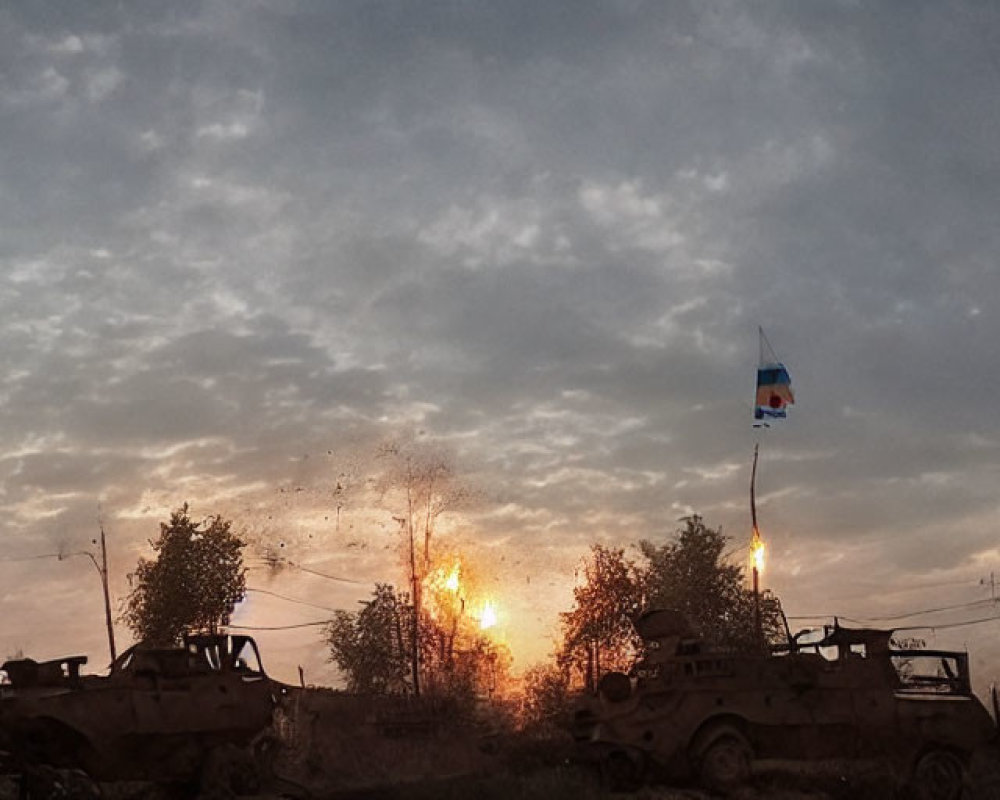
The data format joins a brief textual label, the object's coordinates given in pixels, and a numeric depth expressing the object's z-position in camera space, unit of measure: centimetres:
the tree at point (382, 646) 6500
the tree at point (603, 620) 5675
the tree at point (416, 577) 5753
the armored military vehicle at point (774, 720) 2100
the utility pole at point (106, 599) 5489
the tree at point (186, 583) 5519
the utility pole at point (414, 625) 5678
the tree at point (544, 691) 5197
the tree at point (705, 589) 5528
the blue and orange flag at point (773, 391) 4366
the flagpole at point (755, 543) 4445
